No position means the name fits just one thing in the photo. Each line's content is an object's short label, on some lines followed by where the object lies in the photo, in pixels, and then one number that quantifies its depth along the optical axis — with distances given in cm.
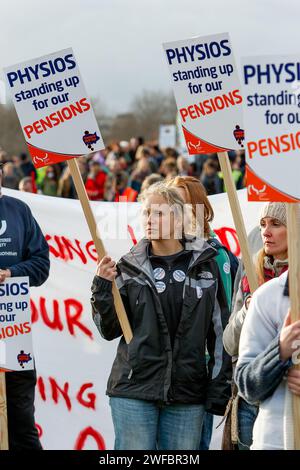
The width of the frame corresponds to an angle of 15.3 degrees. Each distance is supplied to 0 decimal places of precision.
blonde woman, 522
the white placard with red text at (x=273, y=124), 411
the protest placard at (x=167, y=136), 2584
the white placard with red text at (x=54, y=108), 562
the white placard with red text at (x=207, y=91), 561
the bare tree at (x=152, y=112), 7250
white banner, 709
